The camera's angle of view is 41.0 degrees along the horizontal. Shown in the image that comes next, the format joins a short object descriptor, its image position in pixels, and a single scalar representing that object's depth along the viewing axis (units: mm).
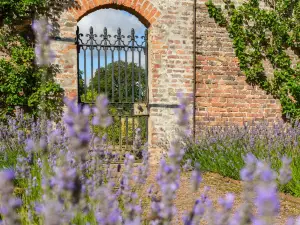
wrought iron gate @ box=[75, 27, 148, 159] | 6844
